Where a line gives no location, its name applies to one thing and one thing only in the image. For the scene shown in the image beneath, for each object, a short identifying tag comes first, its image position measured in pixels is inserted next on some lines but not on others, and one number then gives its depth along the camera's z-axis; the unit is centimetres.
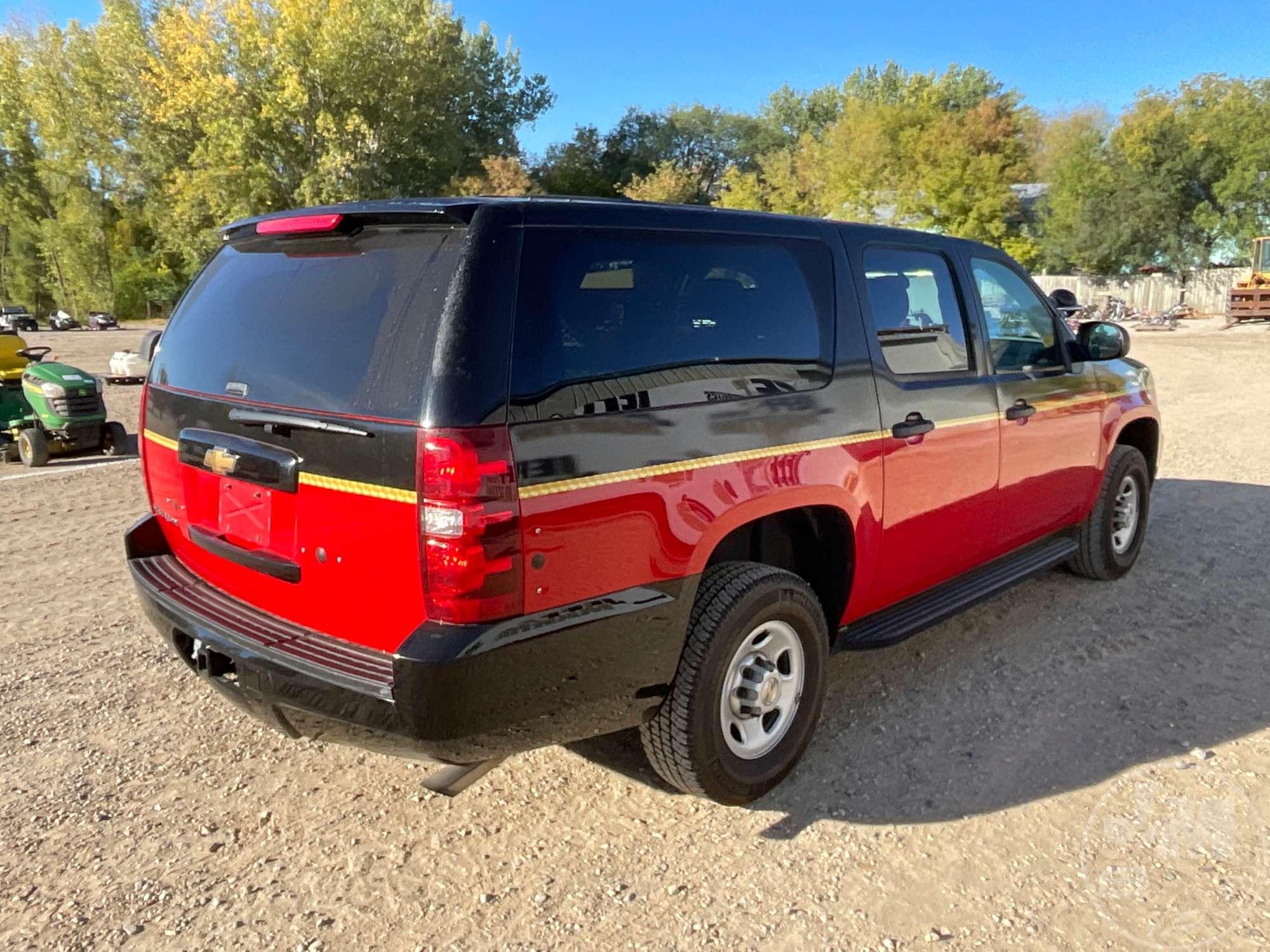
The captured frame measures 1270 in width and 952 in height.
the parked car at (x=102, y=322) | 4141
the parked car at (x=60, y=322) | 4119
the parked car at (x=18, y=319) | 2805
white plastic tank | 1436
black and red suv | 229
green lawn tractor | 889
